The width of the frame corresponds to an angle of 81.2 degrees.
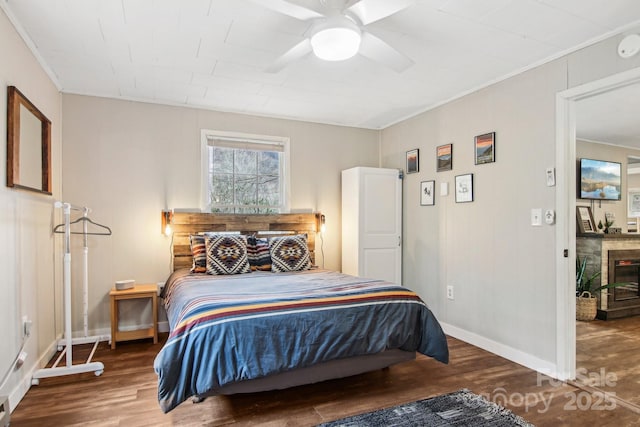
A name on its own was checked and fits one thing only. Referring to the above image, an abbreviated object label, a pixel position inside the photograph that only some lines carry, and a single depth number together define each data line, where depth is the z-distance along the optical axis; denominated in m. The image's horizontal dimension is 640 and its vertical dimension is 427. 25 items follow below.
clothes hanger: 3.63
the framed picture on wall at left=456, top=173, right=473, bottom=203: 3.60
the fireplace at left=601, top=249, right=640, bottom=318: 4.73
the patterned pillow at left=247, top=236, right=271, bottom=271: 3.88
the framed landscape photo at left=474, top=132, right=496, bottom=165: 3.36
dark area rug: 2.16
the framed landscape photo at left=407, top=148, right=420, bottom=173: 4.34
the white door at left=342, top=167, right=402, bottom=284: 4.40
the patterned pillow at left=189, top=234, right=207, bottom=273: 3.66
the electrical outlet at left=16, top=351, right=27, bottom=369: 2.42
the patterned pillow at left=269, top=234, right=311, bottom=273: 3.81
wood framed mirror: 2.34
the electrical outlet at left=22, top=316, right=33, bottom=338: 2.55
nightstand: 3.42
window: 4.22
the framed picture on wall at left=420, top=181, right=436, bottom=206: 4.10
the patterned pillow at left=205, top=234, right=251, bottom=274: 3.59
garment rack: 2.69
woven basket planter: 4.57
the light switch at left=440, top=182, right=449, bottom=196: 3.89
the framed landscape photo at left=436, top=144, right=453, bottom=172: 3.85
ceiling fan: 1.86
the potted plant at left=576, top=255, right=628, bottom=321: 4.58
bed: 2.12
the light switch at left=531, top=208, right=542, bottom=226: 2.94
